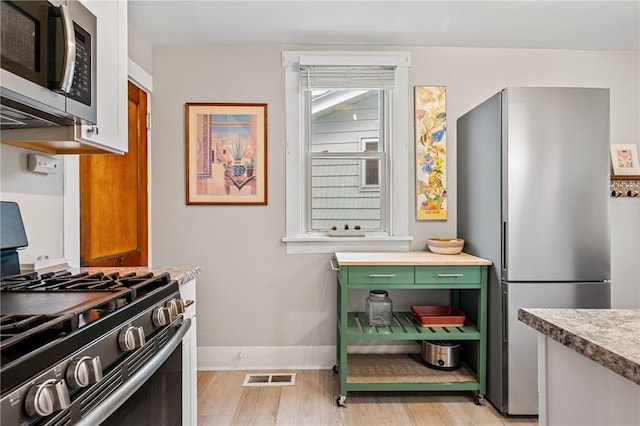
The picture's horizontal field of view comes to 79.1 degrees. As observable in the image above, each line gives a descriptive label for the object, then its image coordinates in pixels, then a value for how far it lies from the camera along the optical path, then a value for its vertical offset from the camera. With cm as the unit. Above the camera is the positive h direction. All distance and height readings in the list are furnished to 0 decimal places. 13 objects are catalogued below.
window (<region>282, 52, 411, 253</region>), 291 +49
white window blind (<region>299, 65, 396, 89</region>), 289 +101
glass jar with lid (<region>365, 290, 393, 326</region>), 258 -66
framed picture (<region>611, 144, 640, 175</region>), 292 +39
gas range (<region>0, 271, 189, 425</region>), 72 -30
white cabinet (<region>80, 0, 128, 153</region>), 154 +57
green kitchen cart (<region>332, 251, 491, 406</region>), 238 -72
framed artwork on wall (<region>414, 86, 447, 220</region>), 294 +50
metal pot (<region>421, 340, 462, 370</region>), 257 -96
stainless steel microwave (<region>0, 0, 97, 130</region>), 110 +47
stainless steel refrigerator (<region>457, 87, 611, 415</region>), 220 +0
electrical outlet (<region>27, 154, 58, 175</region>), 164 +21
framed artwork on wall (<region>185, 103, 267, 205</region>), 291 +43
